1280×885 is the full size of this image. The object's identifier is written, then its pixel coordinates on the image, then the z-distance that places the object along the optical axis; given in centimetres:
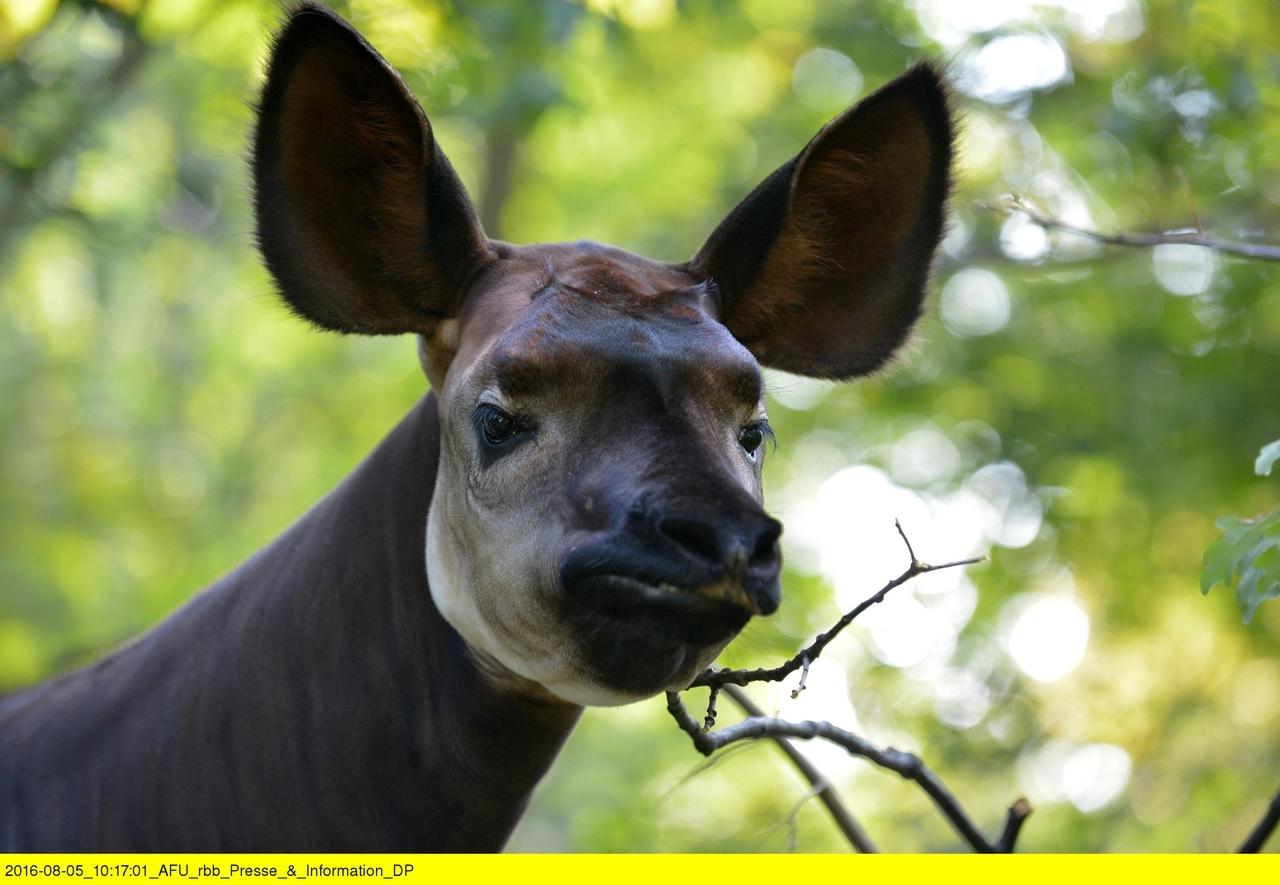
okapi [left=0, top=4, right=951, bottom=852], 496
